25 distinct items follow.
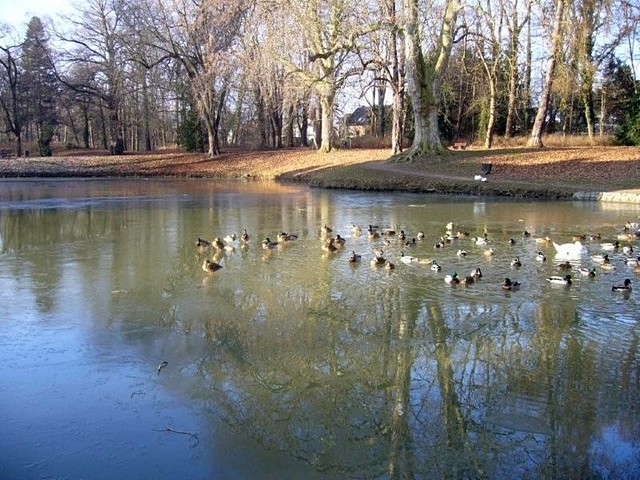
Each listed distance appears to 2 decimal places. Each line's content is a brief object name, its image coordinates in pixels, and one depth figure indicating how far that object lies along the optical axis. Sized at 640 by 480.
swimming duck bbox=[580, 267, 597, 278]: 9.64
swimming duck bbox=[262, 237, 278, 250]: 12.35
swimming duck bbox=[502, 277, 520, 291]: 8.95
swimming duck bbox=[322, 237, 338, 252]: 12.03
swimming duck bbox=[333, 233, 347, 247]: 12.30
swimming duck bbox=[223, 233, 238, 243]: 13.03
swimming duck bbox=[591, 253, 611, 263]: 10.40
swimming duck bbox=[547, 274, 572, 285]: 9.16
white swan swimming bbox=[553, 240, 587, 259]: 11.12
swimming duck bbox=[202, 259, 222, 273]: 10.32
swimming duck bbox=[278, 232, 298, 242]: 13.11
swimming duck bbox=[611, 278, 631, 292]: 8.70
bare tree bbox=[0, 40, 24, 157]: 47.38
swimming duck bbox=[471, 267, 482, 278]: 9.55
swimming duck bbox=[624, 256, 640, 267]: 10.05
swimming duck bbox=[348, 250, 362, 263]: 10.91
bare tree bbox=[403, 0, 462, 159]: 27.27
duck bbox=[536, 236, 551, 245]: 12.50
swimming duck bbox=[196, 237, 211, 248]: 12.45
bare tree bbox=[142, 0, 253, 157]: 35.56
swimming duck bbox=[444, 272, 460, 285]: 9.24
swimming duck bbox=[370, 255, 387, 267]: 10.52
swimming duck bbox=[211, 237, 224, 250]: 12.34
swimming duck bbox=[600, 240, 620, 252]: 11.88
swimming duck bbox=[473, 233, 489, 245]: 12.55
